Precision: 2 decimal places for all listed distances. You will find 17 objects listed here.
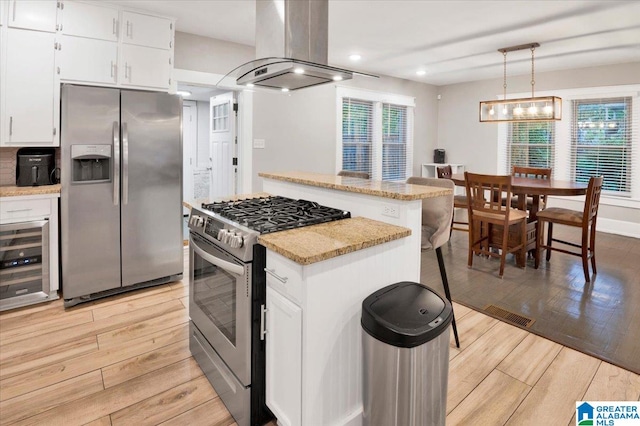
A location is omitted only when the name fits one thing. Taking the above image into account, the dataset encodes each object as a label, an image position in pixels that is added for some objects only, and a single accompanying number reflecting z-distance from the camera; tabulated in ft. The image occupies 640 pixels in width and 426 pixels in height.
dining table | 12.44
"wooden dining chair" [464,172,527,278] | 12.51
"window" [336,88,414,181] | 20.26
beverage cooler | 9.61
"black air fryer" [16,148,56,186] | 10.22
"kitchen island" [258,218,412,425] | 4.85
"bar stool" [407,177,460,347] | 7.43
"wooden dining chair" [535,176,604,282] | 11.80
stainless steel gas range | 5.55
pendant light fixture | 14.90
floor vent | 9.24
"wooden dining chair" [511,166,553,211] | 15.51
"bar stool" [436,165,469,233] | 16.24
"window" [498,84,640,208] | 18.42
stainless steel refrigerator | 9.87
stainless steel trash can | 4.71
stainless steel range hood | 7.51
